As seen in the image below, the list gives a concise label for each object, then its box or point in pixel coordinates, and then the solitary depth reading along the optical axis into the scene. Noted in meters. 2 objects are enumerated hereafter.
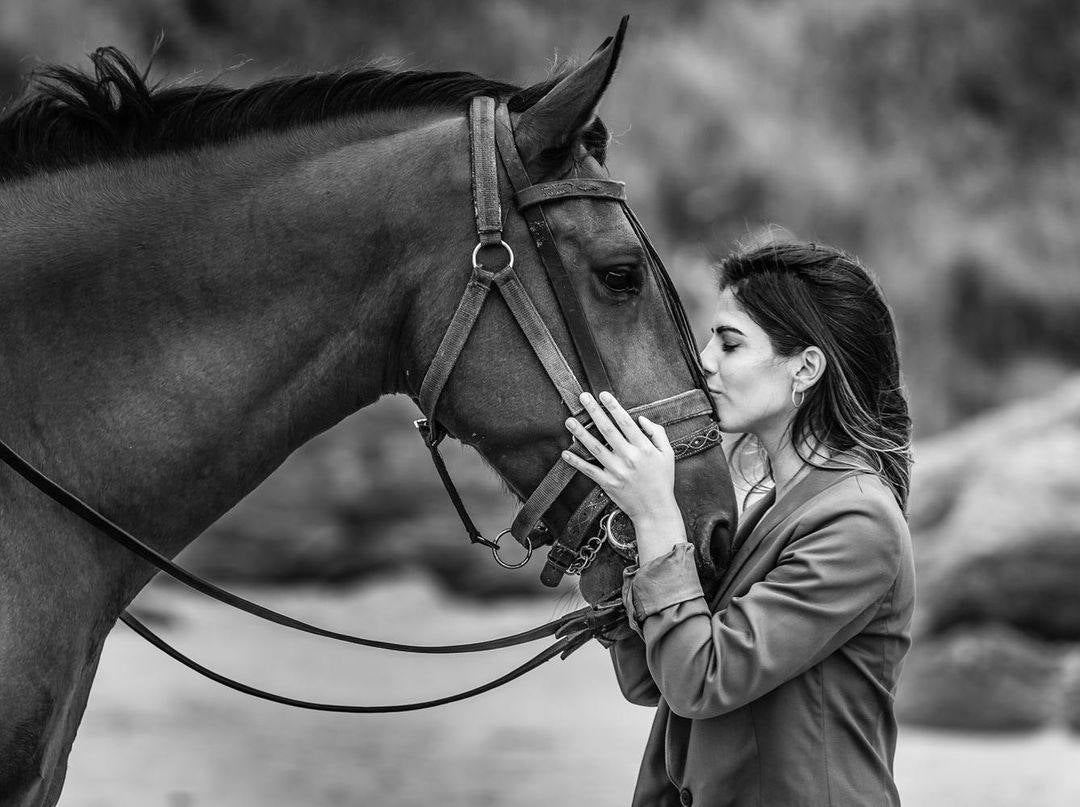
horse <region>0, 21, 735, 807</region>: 7.65
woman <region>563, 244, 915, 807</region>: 7.60
